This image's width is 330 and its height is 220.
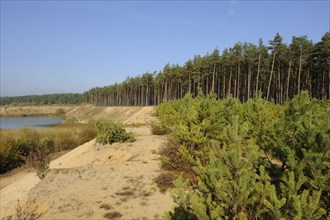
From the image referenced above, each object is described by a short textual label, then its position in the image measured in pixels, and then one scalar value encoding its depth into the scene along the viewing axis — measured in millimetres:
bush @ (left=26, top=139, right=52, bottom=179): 13661
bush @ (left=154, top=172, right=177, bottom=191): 11005
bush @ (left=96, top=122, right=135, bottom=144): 18717
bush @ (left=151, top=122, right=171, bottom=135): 21517
